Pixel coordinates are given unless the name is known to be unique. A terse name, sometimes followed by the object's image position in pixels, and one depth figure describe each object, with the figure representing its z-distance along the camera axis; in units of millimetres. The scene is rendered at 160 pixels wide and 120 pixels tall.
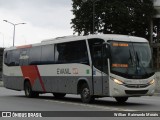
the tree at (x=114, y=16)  65500
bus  20656
